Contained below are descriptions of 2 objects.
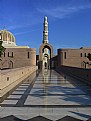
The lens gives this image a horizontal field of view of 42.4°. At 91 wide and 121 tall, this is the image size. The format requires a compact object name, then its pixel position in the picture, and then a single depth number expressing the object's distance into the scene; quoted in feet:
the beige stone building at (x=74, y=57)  93.41
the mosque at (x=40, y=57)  94.17
